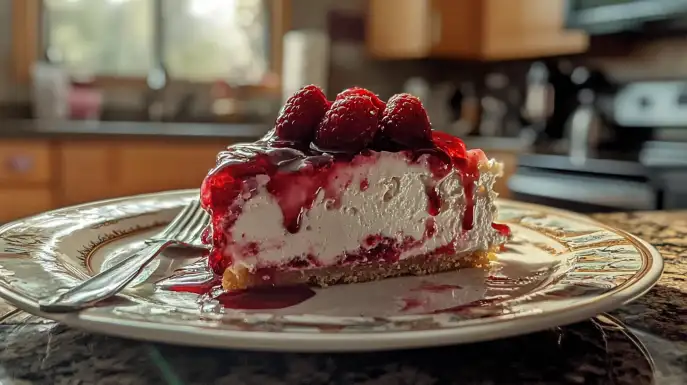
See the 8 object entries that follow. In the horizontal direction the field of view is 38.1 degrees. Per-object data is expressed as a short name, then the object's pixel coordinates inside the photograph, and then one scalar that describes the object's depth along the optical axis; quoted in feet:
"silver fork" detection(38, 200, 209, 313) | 0.82
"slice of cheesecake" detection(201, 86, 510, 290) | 1.12
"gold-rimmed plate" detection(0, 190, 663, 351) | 0.79
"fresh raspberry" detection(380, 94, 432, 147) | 1.16
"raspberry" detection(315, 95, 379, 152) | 1.13
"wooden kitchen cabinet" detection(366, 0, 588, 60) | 3.61
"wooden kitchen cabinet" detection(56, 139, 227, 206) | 2.79
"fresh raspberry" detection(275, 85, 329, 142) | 1.16
